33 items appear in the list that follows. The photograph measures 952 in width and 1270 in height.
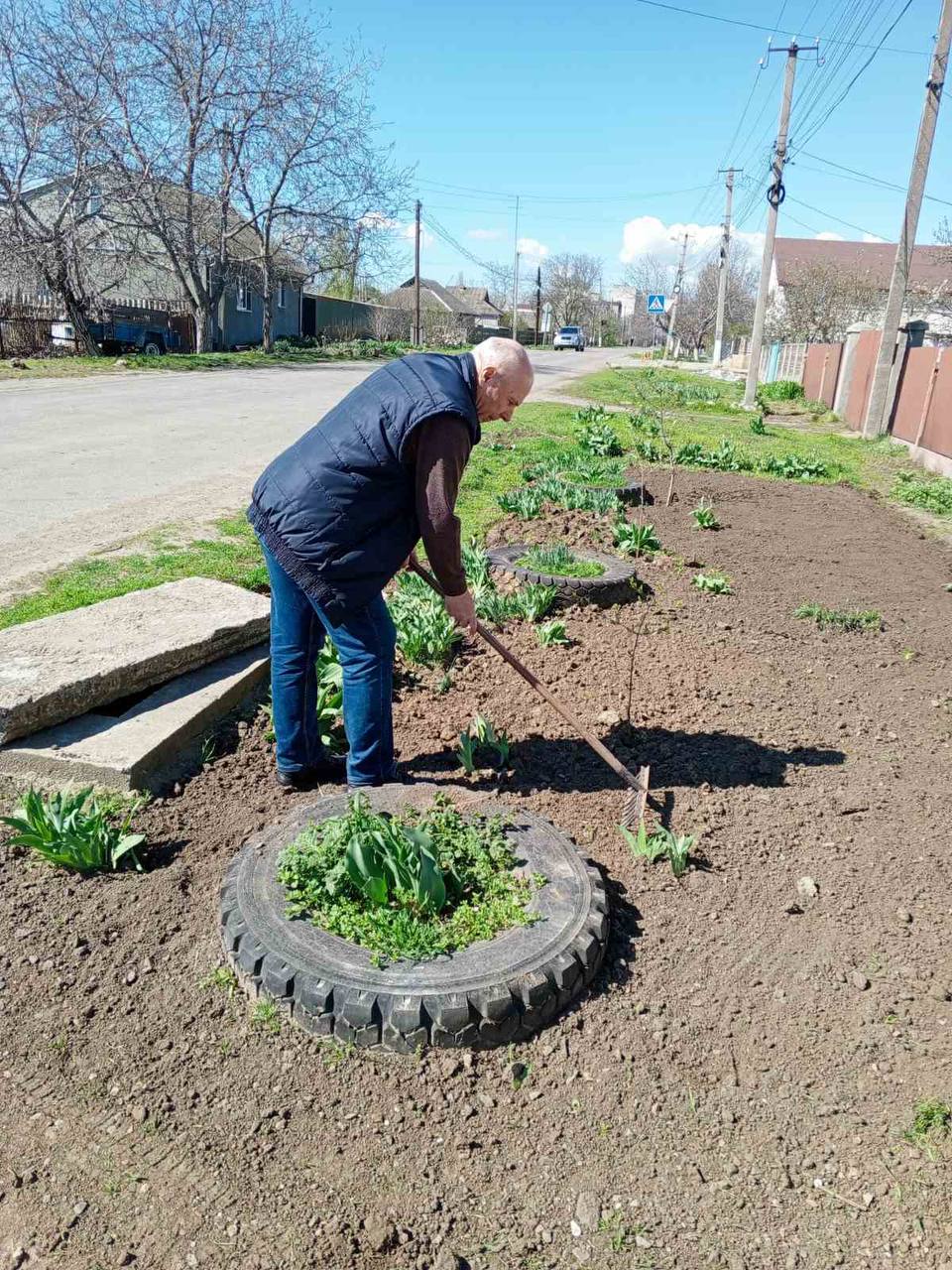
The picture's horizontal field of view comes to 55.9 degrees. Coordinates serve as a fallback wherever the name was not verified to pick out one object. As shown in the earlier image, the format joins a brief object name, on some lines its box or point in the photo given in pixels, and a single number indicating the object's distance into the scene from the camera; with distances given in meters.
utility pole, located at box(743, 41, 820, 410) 20.59
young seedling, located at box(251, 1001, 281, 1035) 2.26
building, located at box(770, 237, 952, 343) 24.55
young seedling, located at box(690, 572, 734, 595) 6.05
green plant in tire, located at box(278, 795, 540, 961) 2.41
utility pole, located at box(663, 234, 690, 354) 68.41
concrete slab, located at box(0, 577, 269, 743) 3.23
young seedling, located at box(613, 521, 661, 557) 6.64
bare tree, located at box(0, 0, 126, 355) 22.64
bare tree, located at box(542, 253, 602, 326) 94.88
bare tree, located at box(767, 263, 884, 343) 34.09
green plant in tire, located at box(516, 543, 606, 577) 5.62
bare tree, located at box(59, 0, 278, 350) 24.41
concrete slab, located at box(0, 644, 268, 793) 3.16
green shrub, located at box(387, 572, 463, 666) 4.36
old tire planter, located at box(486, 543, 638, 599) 5.44
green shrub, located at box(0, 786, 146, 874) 2.77
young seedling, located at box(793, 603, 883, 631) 5.48
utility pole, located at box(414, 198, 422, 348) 44.75
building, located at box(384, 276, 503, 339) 73.69
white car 69.31
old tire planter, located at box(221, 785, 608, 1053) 2.18
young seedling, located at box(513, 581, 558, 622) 5.11
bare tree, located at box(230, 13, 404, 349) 28.27
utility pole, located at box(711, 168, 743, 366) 43.81
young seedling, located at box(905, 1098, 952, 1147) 2.07
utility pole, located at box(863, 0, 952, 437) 13.94
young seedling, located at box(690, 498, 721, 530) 7.94
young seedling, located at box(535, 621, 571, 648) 4.78
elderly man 2.79
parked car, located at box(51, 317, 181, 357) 25.47
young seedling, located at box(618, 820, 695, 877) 2.95
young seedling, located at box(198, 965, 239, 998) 2.39
